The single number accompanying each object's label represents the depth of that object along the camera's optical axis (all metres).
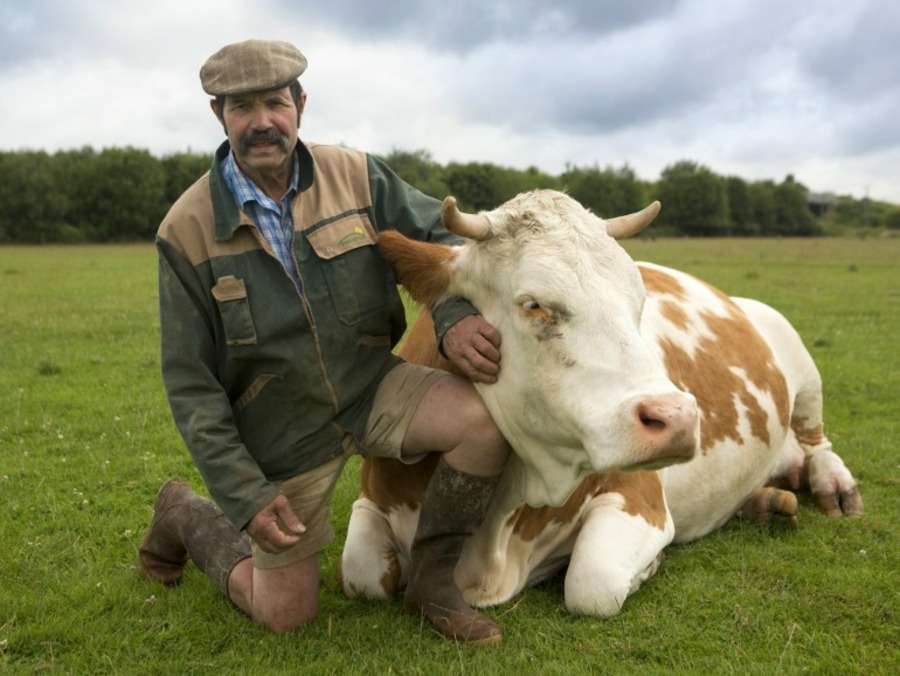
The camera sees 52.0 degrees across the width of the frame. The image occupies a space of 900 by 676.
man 3.89
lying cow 3.31
